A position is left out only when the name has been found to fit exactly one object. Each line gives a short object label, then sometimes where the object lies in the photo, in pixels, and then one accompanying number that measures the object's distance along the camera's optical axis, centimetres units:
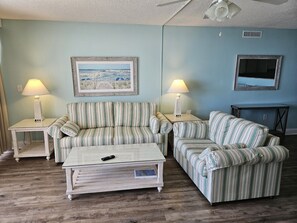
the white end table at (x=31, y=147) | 334
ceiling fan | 196
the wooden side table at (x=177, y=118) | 379
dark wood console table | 430
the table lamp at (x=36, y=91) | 346
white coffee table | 240
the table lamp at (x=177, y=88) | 390
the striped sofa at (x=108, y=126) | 322
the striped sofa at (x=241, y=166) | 216
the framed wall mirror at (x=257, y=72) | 440
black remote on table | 247
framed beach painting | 390
